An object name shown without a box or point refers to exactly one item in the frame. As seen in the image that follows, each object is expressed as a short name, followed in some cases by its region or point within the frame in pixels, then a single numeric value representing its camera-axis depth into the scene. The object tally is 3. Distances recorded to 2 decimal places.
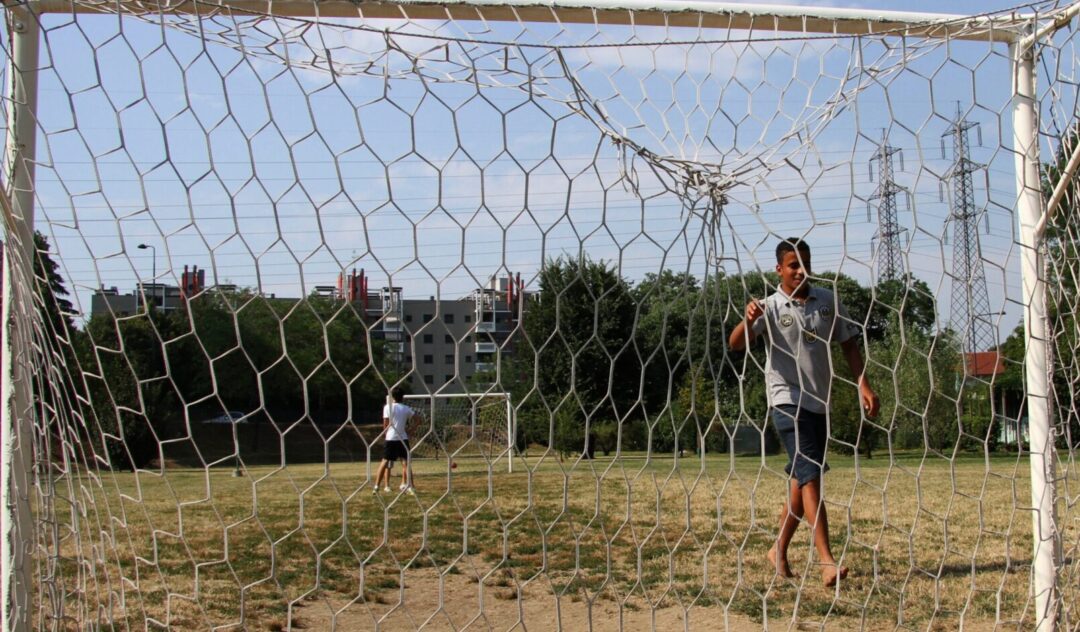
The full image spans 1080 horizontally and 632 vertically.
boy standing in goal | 3.74
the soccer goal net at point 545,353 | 3.00
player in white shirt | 8.17
